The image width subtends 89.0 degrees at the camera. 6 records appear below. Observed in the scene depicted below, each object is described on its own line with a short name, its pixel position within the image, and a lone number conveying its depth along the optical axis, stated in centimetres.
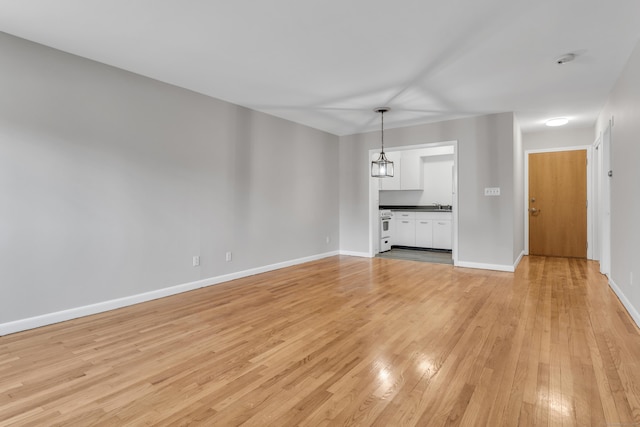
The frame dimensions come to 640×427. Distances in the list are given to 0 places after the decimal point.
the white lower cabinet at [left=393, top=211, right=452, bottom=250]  708
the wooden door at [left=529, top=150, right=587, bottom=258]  630
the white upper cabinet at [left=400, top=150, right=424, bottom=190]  779
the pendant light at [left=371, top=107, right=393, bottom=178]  488
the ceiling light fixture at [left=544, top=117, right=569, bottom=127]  545
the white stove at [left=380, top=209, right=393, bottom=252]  712
